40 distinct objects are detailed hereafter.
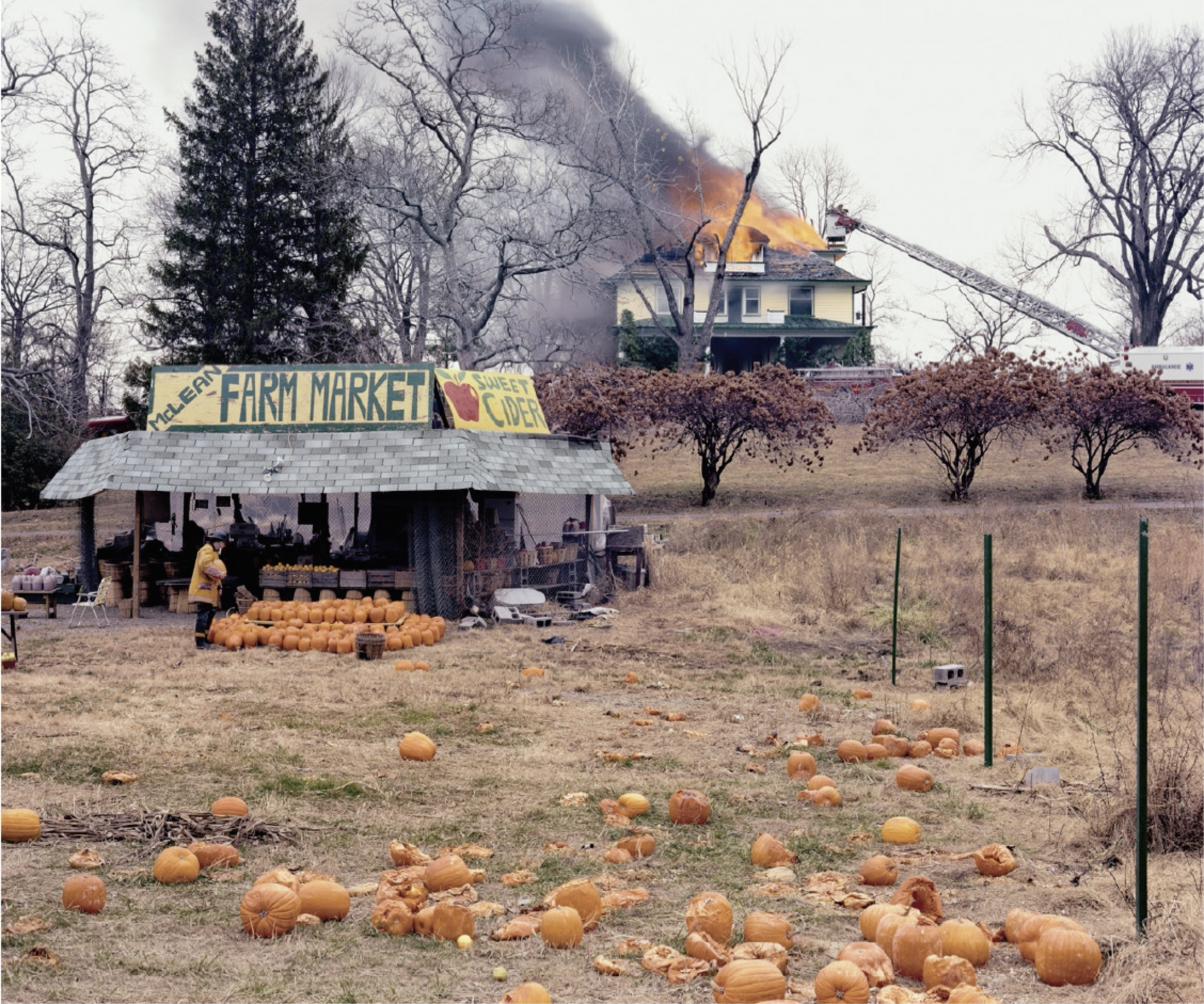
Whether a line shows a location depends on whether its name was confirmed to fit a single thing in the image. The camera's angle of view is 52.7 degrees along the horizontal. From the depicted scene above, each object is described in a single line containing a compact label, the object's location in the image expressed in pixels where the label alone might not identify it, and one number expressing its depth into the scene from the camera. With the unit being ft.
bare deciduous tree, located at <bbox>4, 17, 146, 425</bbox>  129.80
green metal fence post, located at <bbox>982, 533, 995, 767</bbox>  33.81
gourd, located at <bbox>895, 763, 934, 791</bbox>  31.55
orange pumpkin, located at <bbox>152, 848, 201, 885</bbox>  23.39
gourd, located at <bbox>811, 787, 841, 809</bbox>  30.01
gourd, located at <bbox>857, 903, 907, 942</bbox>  20.10
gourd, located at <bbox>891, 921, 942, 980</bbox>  18.65
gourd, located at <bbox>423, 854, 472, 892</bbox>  22.50
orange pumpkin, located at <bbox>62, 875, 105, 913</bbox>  21.48
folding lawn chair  64.64
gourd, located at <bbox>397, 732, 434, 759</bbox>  34.53
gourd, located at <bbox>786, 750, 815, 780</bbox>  32.63
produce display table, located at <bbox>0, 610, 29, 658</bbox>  50.72
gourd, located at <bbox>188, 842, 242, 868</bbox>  24.38
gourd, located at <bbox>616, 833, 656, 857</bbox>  25.43
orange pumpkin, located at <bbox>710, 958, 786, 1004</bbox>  17.29
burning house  173.17
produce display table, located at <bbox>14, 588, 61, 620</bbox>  68.28
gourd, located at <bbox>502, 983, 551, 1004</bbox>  16.65
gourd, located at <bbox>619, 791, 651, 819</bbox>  28.63
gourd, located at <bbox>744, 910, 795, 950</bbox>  19.84
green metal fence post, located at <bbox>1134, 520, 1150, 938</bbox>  20.26
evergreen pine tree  131.85
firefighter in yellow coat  54.49
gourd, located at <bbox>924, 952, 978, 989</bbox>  17.69
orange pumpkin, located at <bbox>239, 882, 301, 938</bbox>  20.52
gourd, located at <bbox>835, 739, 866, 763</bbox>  34.96
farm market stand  65.87
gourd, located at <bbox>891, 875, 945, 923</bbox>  21.11
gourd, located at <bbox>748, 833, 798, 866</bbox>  24.97
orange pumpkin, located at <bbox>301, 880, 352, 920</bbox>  21.21
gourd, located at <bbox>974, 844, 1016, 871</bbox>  24.18
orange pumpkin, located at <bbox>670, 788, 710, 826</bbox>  28.07
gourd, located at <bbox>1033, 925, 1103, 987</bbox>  18.69
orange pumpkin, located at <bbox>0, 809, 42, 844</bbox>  25.91
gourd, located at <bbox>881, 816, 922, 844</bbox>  26.73
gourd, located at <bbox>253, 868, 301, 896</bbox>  21.59
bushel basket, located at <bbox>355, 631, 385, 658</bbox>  53.93
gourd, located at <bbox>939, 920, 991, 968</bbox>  19.12
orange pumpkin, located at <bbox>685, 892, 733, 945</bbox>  19.71
